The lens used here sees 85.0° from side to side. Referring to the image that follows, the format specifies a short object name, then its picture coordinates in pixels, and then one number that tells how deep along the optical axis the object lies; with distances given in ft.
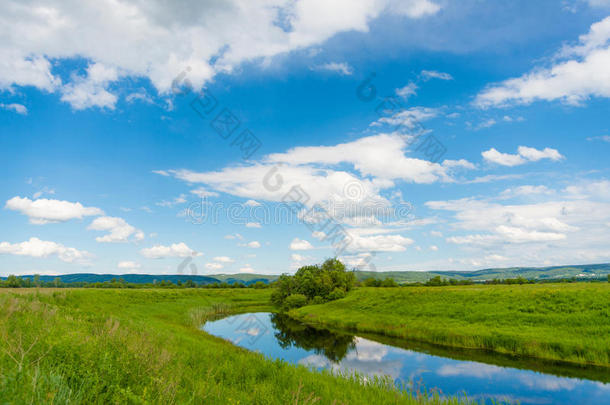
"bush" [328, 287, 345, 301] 215.80
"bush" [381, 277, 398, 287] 315.17
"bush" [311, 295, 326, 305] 219.00
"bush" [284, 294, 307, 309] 223.51
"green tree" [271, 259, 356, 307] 230.27
